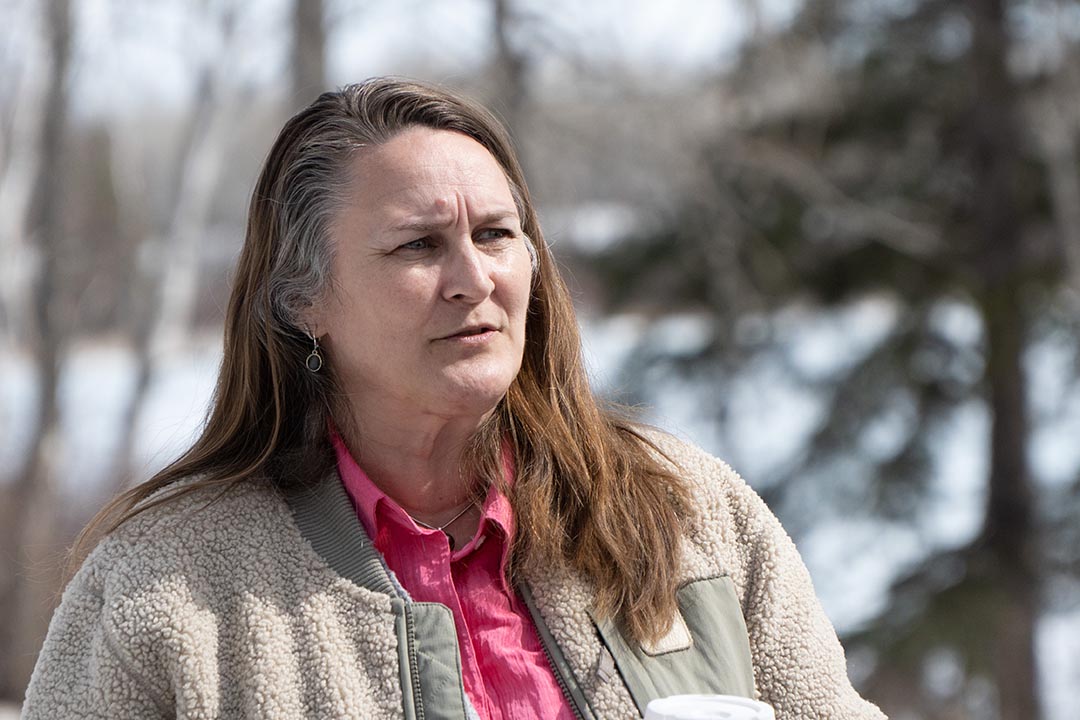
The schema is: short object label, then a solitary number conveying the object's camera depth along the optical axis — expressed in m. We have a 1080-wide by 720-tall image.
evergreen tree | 12.41
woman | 3.31
